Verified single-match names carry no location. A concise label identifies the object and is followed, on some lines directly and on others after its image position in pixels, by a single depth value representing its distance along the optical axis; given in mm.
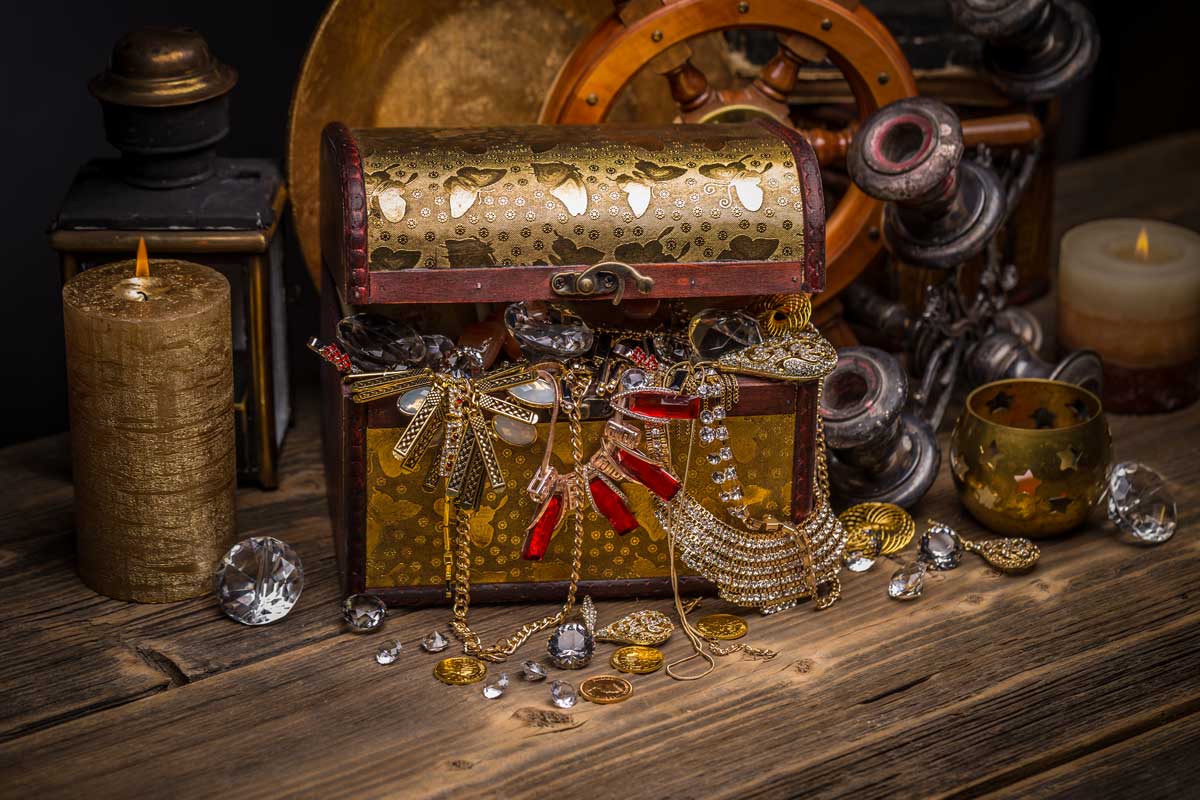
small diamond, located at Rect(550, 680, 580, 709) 1038
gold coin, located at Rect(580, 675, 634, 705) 1040
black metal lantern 1137
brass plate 1211
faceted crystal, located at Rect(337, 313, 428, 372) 1064
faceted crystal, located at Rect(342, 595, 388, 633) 1078
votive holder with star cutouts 1115
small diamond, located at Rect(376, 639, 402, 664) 1062
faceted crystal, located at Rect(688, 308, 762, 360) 1087
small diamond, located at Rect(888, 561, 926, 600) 1108
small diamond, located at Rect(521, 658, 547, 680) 1051
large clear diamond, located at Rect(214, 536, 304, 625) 1085
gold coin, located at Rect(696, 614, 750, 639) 1081
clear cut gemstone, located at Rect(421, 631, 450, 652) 1070
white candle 1247
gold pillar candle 1054
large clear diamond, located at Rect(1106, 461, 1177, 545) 1149
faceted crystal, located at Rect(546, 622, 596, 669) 1058
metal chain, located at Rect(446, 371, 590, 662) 1065
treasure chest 1056
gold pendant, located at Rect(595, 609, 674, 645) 1074
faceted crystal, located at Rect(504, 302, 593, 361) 1066
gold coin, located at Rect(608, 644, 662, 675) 1059
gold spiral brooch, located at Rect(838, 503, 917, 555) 1138
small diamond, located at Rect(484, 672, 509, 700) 1043
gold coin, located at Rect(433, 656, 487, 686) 1051
